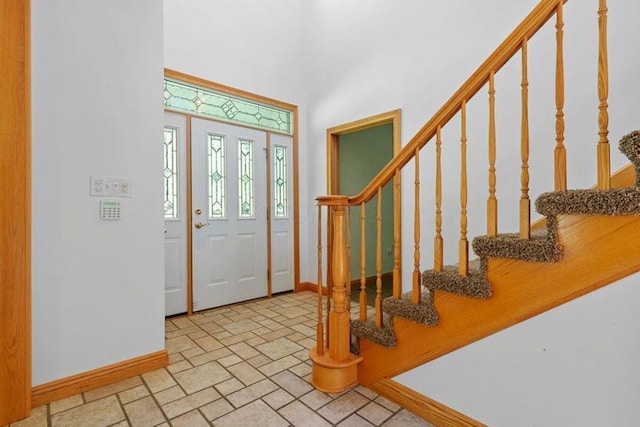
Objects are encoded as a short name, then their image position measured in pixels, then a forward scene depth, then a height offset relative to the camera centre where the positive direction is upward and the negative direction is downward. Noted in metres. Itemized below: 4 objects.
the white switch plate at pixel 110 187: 1.88 +0.19
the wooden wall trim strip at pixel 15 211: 1.56 +0.04
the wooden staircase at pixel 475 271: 1.05 -0.24
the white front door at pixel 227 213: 3.17 +0.02
